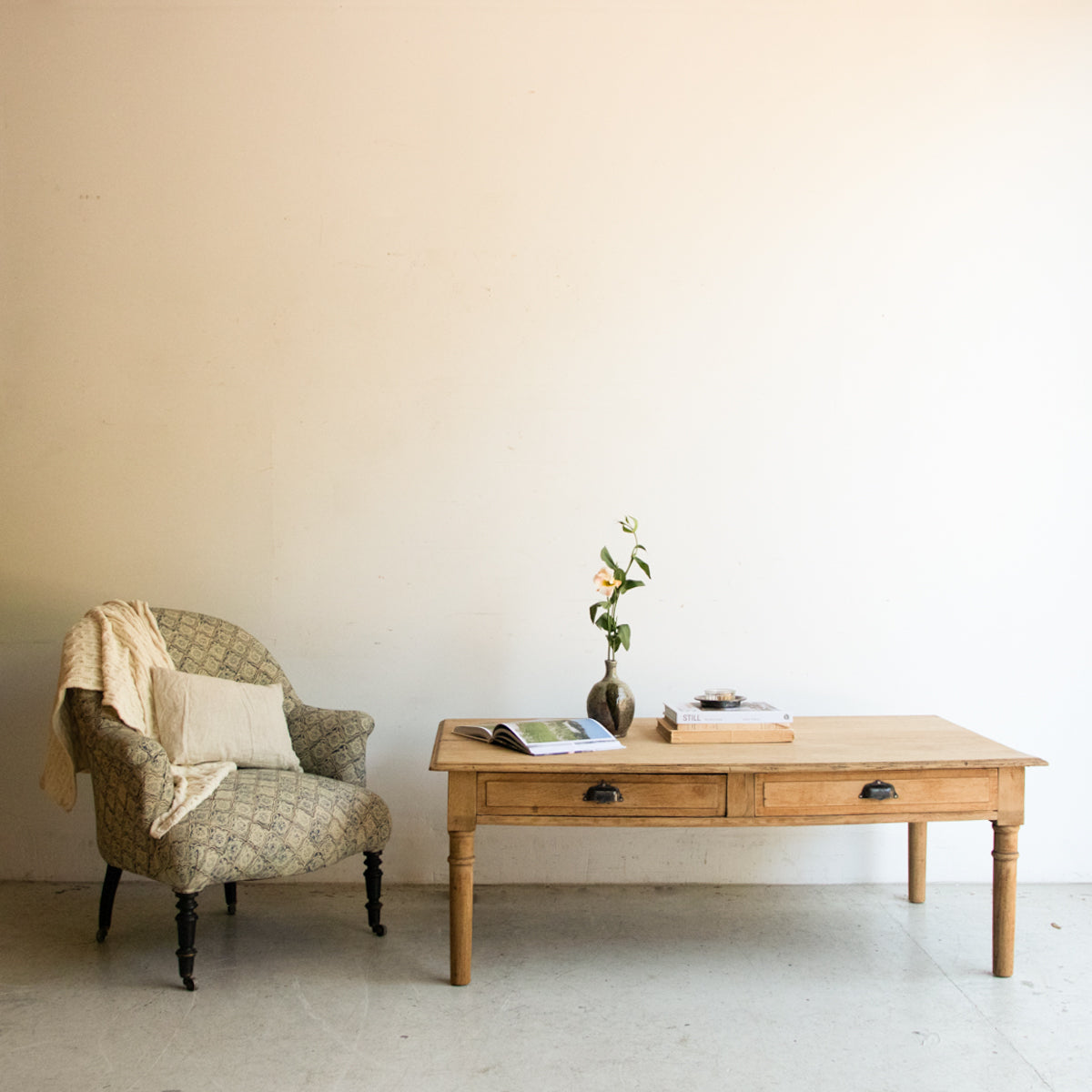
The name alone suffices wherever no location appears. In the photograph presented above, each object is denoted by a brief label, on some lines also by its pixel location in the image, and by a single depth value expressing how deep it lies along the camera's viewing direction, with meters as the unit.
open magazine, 2.52
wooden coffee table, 2.45
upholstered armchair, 2.38
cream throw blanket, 2.63
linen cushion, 2.71
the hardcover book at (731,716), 2.69
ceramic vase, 2.75
